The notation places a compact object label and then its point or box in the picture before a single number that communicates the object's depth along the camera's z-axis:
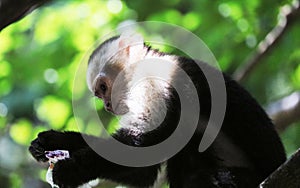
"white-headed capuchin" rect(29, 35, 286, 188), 5.67
